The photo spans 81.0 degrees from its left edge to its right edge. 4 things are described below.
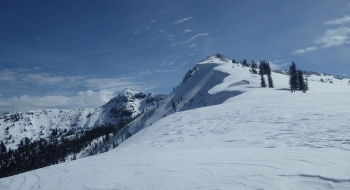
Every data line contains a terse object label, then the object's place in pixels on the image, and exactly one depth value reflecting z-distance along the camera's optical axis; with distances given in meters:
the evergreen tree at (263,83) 84.26
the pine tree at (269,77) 84.38
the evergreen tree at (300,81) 73.67
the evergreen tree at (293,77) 74.15
